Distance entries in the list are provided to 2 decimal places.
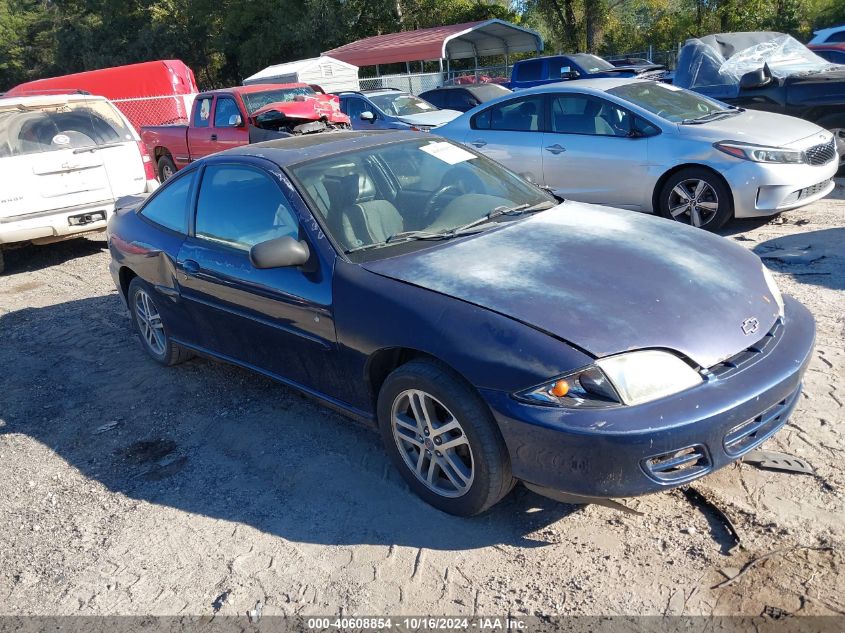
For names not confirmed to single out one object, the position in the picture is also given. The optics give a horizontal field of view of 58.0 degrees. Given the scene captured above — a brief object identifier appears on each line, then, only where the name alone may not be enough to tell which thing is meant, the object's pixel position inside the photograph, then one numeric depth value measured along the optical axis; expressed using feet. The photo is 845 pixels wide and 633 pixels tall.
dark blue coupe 9.22
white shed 75.20
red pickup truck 37.11
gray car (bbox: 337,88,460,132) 43.16
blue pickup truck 58.13
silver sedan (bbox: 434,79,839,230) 22.80
